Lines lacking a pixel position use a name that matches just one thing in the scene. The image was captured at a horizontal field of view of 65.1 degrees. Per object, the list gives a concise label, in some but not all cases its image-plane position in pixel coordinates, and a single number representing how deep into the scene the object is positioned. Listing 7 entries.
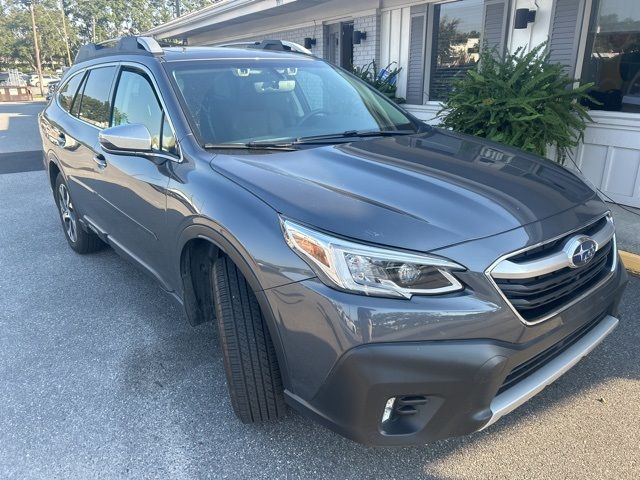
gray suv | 1.76
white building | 5.55
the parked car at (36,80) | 48.95
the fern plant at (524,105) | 5.15
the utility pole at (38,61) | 40.42
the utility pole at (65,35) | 56.60
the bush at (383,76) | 8.40
